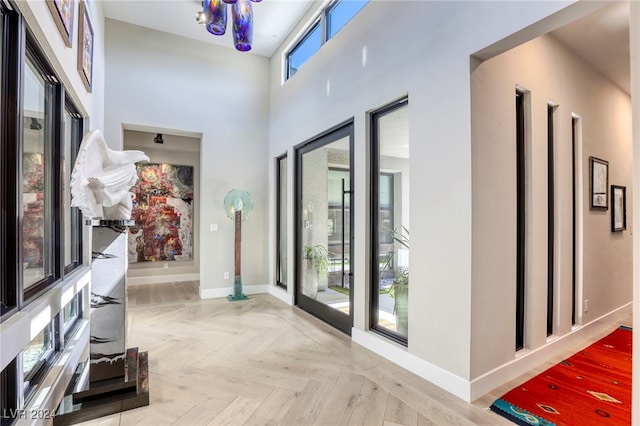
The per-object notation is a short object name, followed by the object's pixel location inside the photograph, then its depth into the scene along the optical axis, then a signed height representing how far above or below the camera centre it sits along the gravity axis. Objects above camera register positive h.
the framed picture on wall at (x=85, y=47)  2.86 +1.60
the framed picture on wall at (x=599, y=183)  3.50 +0.36
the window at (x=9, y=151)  1.63 +0.33
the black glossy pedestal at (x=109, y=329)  2.19 -0.82
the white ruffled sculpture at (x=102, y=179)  2.05 +0.24
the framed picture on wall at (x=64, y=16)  2.06 +1.37
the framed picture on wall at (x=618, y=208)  3.87 +0.08
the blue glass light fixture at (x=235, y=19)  2.96 +1.87
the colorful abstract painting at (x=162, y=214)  6.15 +0.01
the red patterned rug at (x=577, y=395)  2.05 -1.31
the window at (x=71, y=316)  2.97 -1.04
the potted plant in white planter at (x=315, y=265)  4.23 -0.70
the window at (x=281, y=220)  5.31 -0.10
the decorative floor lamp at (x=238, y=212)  5.14 +0.04
